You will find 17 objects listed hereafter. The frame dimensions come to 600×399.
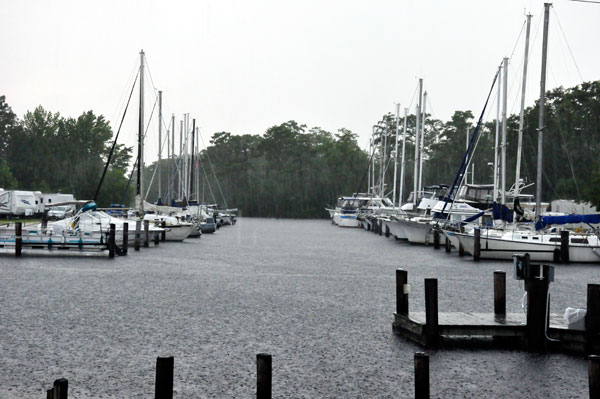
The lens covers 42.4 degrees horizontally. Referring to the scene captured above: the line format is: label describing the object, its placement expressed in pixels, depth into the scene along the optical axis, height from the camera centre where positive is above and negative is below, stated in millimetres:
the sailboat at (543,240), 38875 -1455
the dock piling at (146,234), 47844 -1689
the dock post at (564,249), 38875 -1853
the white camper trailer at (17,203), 76331 +227
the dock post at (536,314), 15344 -2055
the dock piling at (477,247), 40031 -1859
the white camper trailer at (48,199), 82938 +784
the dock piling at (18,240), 37531 -1685
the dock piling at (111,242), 38156 -1757
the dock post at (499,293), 17062 -1807
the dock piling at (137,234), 43719 -1581
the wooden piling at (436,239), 50719 -1865
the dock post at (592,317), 14852 -2043
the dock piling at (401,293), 17031 -1851
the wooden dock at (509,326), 15266 -2356
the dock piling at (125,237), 40106 -1583
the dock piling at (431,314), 15453 -2102
